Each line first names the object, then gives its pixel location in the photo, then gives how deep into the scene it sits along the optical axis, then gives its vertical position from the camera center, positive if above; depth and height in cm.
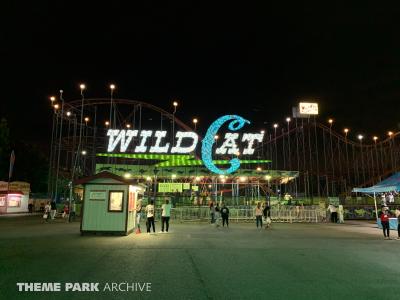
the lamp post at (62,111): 3535 +967
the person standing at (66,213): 2975 -113
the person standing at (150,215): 1664 -68
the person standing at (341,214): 2695 -86
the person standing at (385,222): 1595 -85
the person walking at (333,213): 2714 -75
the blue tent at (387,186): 2110 +124
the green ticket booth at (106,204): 1571 -13
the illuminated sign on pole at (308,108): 6994 +2069
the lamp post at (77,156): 2503 +220
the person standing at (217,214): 2173 -77
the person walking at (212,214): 2402 -85
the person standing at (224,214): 2164 -76
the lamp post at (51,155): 3564 +529
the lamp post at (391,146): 5184 +960
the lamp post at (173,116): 4443 +1209
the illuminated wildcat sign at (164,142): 3719 +709
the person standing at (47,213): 2529 -98
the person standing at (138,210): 1847 -52
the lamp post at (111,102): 3712 +1202
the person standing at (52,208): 2616 -61
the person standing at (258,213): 2120 -65
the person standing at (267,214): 2073 -73
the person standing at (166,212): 1675 -52
